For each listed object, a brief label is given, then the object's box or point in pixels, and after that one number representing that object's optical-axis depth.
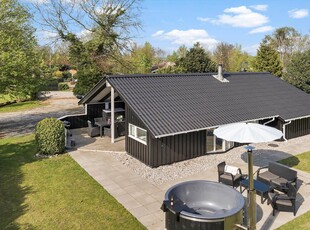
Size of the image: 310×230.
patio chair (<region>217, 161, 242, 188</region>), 10.89
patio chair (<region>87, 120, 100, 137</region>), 19.37
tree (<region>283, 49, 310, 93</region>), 31.27
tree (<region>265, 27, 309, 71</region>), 63.66
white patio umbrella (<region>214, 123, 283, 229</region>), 7.30
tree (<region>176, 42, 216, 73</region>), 41.88
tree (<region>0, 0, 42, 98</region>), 18.64
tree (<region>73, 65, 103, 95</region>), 36.31
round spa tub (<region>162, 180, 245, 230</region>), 7.11
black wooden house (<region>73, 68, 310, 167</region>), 13.80
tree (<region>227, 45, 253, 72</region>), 66.81
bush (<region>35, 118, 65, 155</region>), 15.02
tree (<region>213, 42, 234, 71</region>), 66.19
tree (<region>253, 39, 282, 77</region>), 44.81
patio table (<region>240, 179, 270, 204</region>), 9.80
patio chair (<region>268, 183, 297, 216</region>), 9.01
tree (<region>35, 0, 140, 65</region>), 34.78
